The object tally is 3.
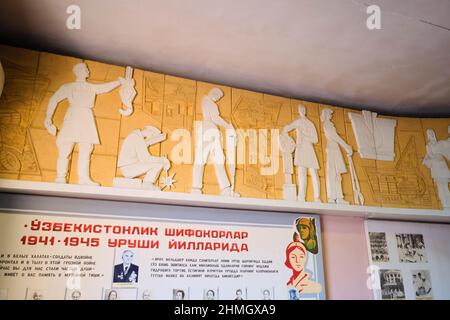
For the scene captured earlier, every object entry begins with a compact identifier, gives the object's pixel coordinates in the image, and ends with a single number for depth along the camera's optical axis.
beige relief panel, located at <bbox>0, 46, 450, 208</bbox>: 2.25
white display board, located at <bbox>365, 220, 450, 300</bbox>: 2.98
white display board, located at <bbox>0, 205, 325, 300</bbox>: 2.17
